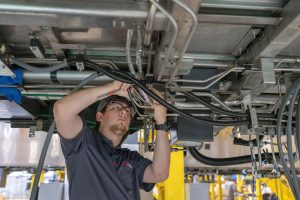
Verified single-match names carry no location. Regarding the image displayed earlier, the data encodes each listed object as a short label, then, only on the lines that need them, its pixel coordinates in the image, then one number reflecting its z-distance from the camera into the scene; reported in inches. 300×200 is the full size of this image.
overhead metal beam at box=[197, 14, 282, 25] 32.0
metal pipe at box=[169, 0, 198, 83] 24.3
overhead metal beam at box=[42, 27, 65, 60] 35.5
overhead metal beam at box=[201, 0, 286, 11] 32.2
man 45.3
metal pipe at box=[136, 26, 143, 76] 32.8
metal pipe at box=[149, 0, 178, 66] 24.8
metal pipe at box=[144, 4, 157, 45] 26.8
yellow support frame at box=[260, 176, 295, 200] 161.3
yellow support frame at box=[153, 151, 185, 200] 102.4
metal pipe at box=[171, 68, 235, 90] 43.2
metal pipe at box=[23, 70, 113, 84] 44.6
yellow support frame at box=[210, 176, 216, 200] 215.3
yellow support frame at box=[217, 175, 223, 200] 218.3
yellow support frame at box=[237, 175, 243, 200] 248.2
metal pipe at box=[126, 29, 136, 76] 31.9
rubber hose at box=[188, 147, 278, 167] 76.5
